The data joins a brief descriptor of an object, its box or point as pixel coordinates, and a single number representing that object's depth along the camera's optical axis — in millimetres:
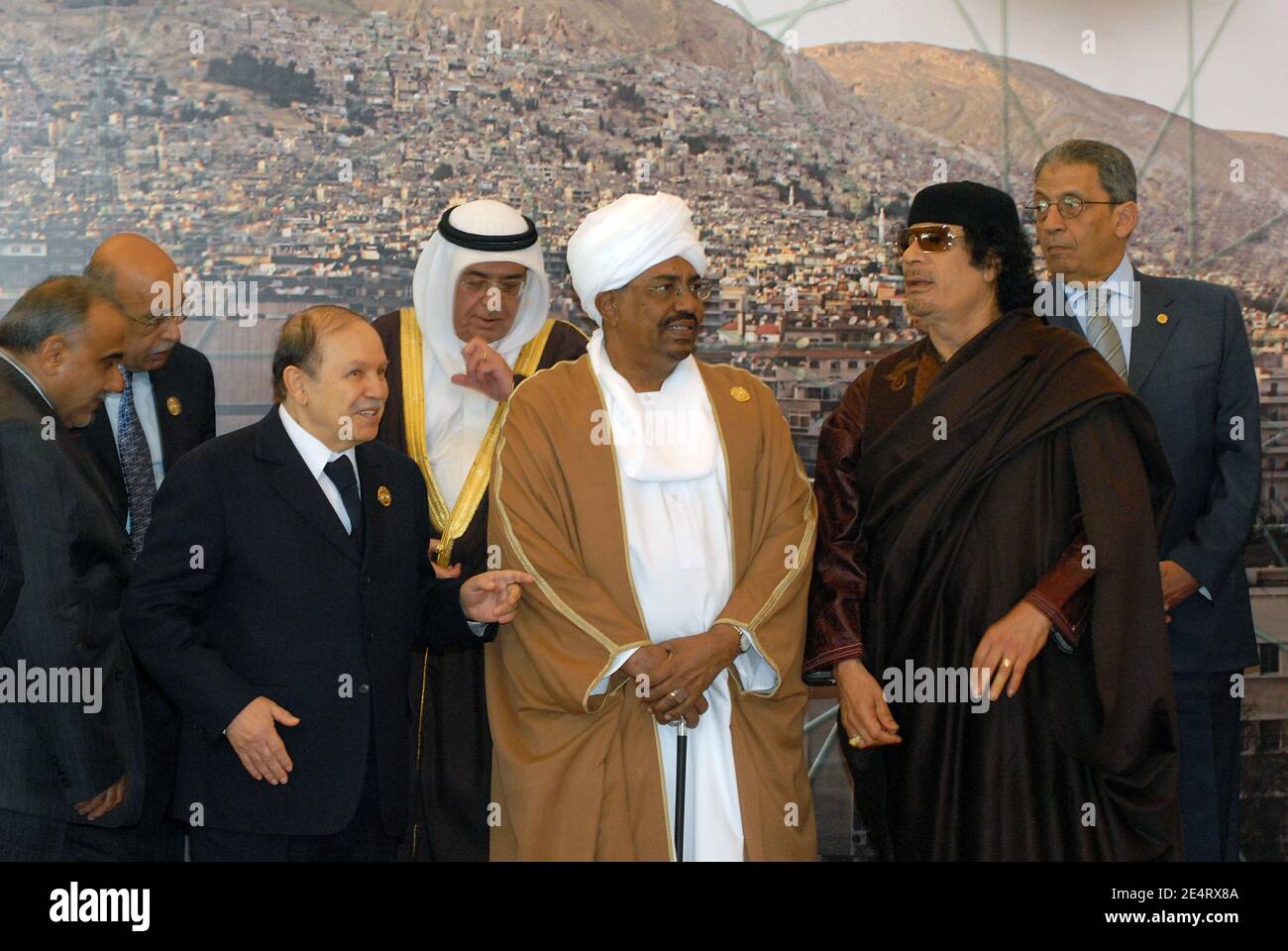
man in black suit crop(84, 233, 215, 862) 3629
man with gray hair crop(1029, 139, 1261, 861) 3857
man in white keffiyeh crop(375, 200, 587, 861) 3803
